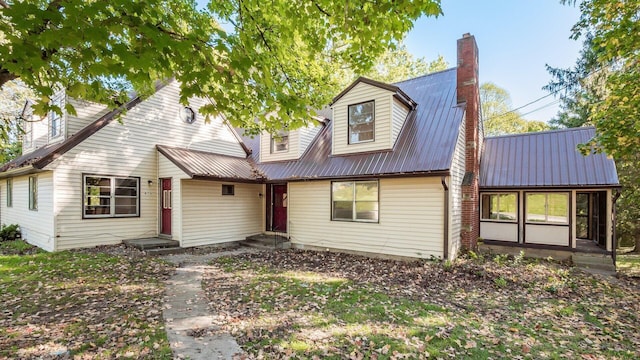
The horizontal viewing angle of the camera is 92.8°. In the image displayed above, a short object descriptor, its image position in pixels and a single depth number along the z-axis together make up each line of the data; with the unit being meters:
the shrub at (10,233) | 12.64
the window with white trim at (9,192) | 14.05
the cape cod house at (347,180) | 9.89
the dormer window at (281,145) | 13.41
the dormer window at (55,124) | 11.34
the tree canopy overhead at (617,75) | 6.86
